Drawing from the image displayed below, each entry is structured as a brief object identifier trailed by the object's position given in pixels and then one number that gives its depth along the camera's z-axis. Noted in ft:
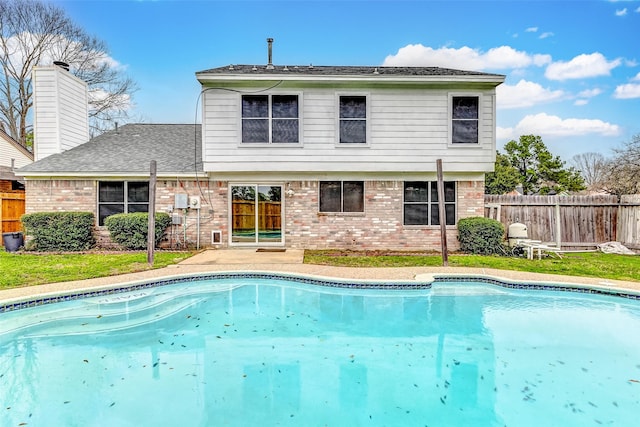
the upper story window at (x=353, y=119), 35.37
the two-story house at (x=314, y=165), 34.81
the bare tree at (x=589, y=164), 104.42
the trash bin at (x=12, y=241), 34.60
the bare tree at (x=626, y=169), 47.09
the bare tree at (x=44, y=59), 72.43
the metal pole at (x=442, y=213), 28.48
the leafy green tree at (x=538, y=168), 84.38
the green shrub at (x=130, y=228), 34.81
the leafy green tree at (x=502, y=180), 83.56
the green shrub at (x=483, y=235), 34.42
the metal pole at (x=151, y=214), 28.22
